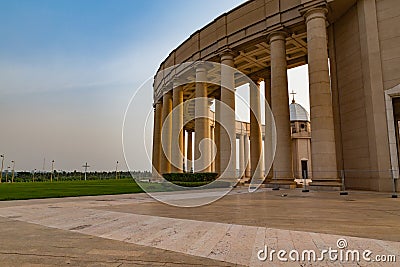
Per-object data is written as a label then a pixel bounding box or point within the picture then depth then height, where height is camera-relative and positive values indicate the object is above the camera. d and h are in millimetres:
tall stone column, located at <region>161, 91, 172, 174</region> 44688 +5263
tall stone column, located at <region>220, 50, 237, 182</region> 31500 +4965
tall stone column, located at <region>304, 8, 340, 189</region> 21781 +4565
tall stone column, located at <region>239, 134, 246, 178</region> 61312 +2719
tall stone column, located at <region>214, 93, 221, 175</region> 38219 +4721
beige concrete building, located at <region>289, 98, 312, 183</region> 55156 +2387
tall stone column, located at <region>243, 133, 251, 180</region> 62988 +3663
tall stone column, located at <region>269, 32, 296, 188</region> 25625 +4915
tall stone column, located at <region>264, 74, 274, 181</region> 34719 +3869
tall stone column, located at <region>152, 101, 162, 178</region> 48791 +4465
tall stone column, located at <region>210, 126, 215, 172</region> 41000 +1944
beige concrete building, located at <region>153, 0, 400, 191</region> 21547 +7480
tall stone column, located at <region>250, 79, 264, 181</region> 37844 +2936
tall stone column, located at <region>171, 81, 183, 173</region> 41875 +5898
